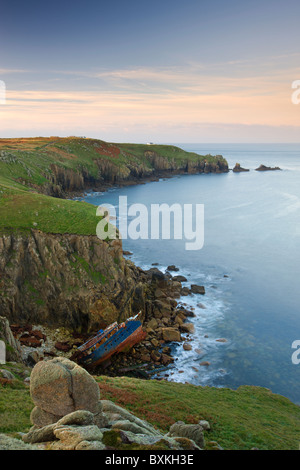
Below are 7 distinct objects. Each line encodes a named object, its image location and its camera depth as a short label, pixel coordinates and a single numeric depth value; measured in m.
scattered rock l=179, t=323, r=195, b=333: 42.28
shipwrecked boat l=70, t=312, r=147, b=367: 34.09
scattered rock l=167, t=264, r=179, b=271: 61.91
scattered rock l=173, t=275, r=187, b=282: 56.97
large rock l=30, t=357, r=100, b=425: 14.62
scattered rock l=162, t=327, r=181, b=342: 40.19
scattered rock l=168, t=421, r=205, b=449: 16.81
